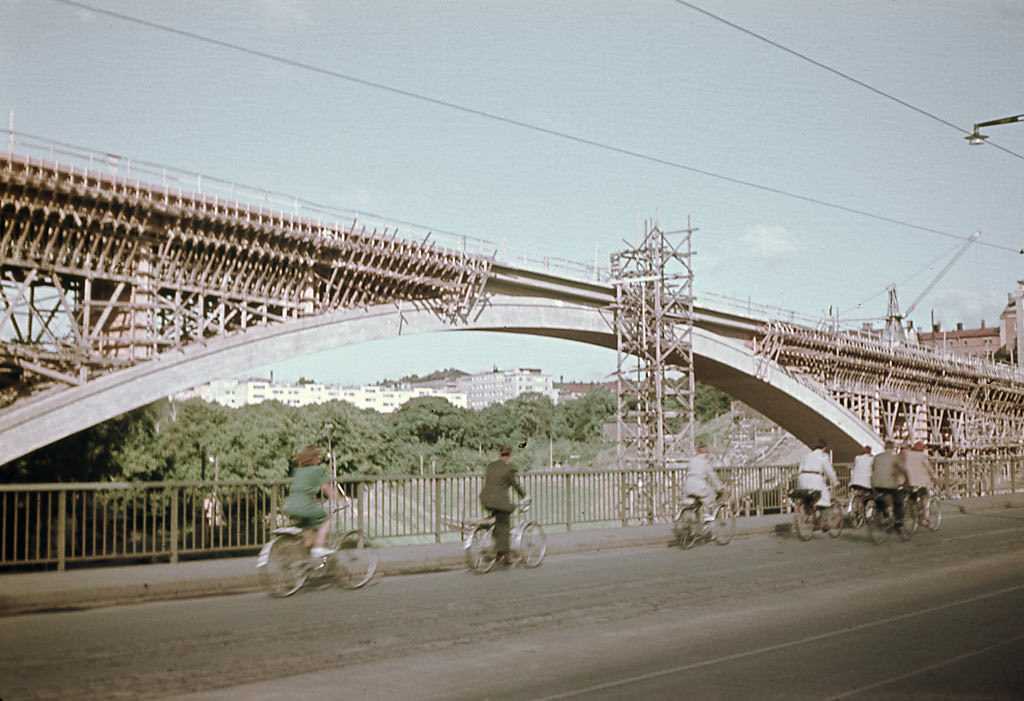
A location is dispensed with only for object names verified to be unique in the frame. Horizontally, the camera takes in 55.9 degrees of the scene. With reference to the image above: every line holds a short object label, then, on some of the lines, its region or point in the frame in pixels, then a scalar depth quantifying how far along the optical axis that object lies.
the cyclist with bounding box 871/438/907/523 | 17.86
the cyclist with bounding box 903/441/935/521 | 18.72
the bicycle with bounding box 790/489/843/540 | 17.80
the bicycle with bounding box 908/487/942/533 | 19.12
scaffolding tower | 47.91
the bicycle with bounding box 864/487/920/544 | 17.73
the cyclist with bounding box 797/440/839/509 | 17.73
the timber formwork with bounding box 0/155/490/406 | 27.03
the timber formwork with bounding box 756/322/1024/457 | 60.22
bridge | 27.22
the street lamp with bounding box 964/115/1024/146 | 22.39
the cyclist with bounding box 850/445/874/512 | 18.52
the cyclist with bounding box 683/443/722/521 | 16.95
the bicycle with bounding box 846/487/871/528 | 18.38
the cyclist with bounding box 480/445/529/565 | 13.22
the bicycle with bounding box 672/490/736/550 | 17.27
